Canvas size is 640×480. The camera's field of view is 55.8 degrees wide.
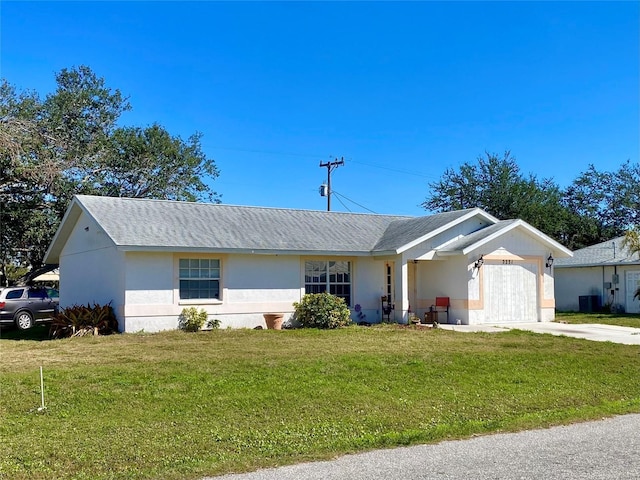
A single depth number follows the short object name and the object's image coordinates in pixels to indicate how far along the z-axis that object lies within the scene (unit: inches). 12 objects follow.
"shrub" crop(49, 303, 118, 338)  667.4
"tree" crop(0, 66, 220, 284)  1063.6
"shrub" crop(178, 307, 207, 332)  693.9
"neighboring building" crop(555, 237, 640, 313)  1056.2
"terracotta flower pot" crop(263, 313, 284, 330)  745.0
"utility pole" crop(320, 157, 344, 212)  1490.5
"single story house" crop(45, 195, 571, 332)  697.6
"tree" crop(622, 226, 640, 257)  984.3
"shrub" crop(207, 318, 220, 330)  716.7
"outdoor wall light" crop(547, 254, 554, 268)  854.5
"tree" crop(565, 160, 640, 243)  1738.4
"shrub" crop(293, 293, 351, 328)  740.0
